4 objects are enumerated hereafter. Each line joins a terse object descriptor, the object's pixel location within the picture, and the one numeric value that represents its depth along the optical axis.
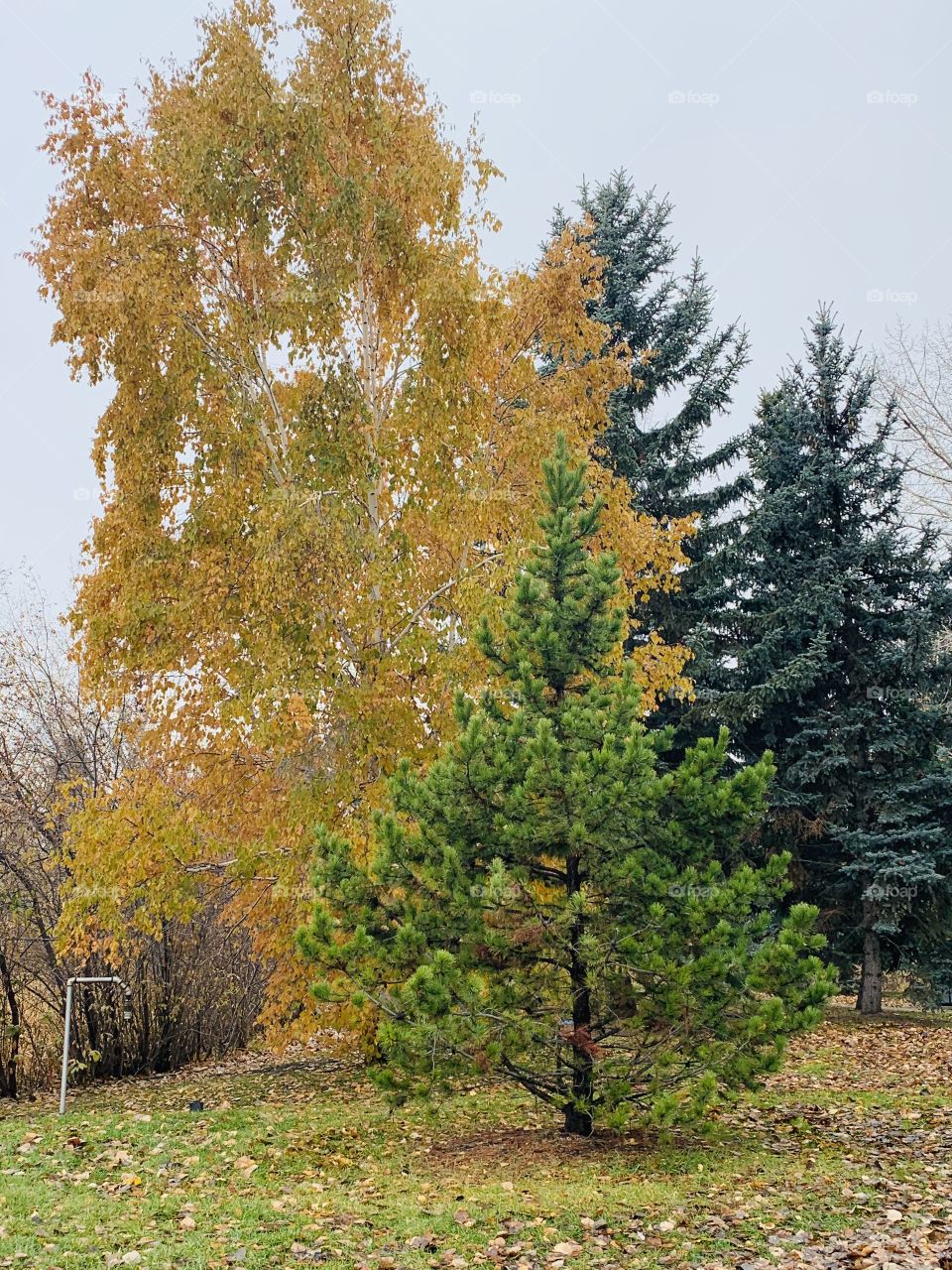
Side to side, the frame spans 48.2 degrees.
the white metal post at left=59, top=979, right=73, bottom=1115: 8.95
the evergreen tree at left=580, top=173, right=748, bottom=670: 17.50
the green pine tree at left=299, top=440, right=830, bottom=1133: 6.37
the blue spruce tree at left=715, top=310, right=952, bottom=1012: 15.07
